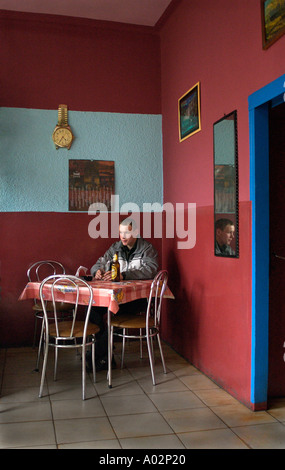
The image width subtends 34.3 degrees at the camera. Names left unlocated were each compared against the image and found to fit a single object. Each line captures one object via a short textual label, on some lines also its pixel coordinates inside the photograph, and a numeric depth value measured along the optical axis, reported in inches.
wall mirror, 128.6
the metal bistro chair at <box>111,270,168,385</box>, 144.3
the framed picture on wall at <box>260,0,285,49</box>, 102.1
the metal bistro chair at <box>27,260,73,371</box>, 186.4
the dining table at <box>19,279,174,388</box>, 137.3
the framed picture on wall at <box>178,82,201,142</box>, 156.9
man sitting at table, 156.6
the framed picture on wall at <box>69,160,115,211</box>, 192.7
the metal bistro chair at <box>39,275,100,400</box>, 131.7
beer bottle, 156.2
